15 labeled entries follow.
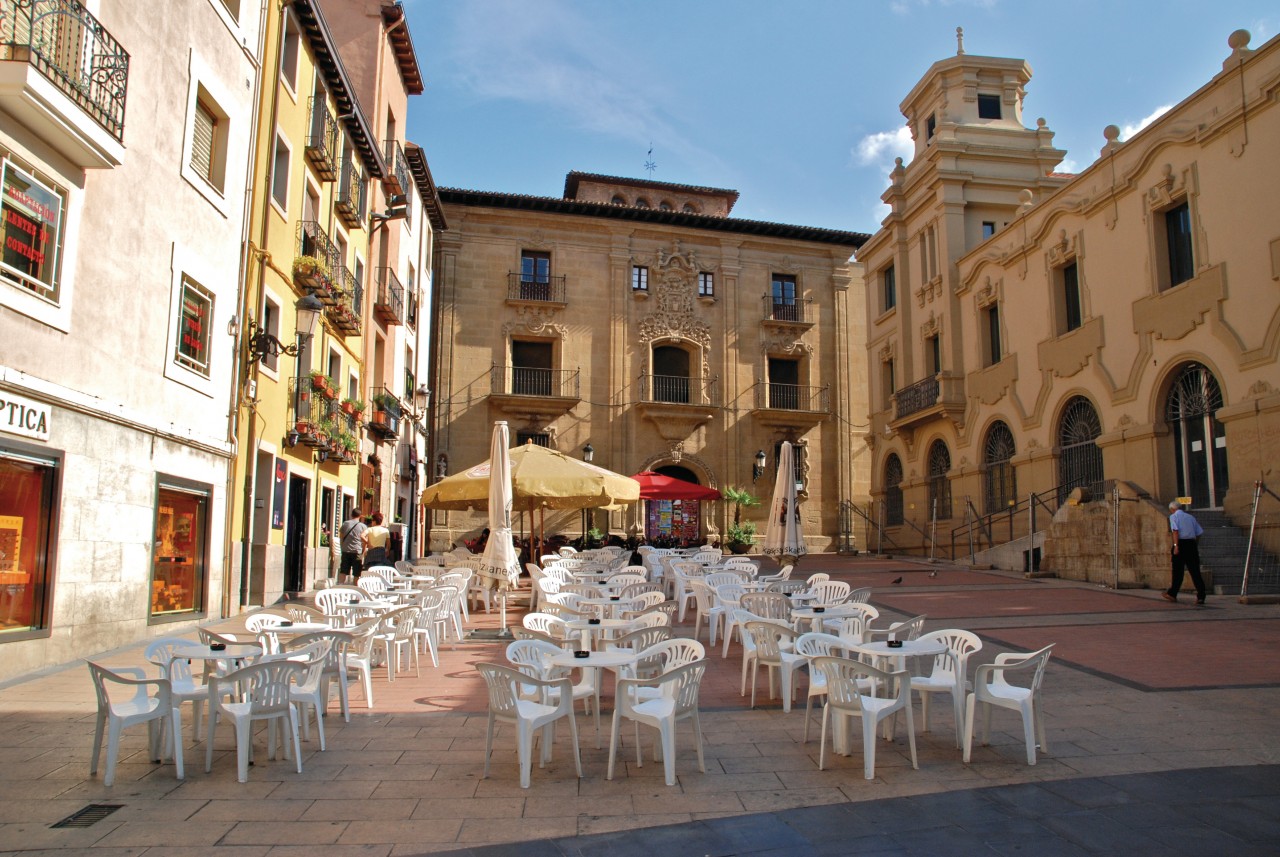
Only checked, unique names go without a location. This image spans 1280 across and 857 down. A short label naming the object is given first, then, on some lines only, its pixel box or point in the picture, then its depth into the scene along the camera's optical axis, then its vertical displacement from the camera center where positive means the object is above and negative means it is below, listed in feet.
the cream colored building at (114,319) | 27.27 +8.05
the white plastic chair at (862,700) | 17.02 -3.17
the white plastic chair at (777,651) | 22.74 -2.92
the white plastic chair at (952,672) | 19.11 -3.00
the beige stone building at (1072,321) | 51.29 +16.32
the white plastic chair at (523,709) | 16.76 -3.37
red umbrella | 65.51 +3.71
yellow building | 45.57 +12.93
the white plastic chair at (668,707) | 16.78 -3.32
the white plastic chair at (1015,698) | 17.99 -3.23
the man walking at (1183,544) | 41.91 -0.25
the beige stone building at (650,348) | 95.71 +21.46
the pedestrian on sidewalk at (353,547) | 49.55 -0.40
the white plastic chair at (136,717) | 16.48 -3.31
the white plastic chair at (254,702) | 16.79 -3.13
